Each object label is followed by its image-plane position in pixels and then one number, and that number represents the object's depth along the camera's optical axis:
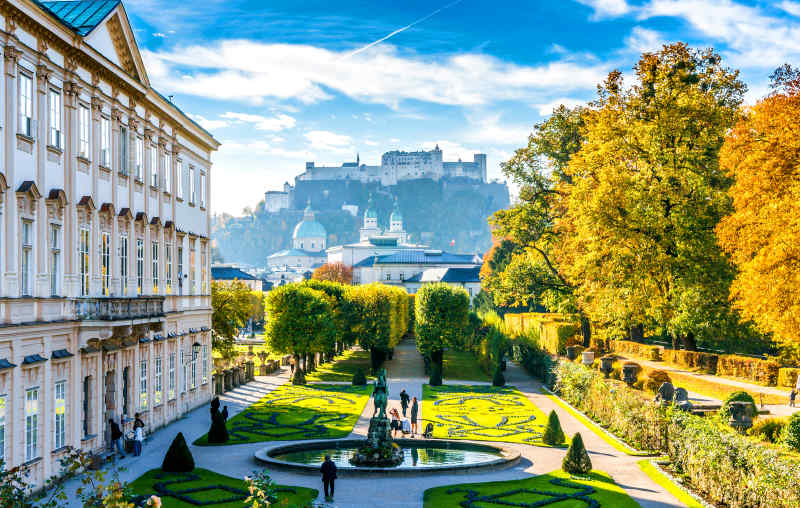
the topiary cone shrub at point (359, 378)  51.53
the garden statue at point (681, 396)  31.39
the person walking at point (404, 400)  37.01
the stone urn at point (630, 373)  38.66
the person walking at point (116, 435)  27.84
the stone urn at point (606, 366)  43.81
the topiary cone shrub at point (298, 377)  51.47
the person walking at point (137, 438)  28.14
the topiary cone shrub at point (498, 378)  50.22
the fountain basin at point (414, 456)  25.22
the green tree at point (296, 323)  53.84
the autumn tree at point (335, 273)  152.62
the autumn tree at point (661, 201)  37.25
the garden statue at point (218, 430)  31.00
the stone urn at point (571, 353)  51.66
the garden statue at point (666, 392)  31.72
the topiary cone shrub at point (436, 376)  51.91
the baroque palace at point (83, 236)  21.36
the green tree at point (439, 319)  56.69
